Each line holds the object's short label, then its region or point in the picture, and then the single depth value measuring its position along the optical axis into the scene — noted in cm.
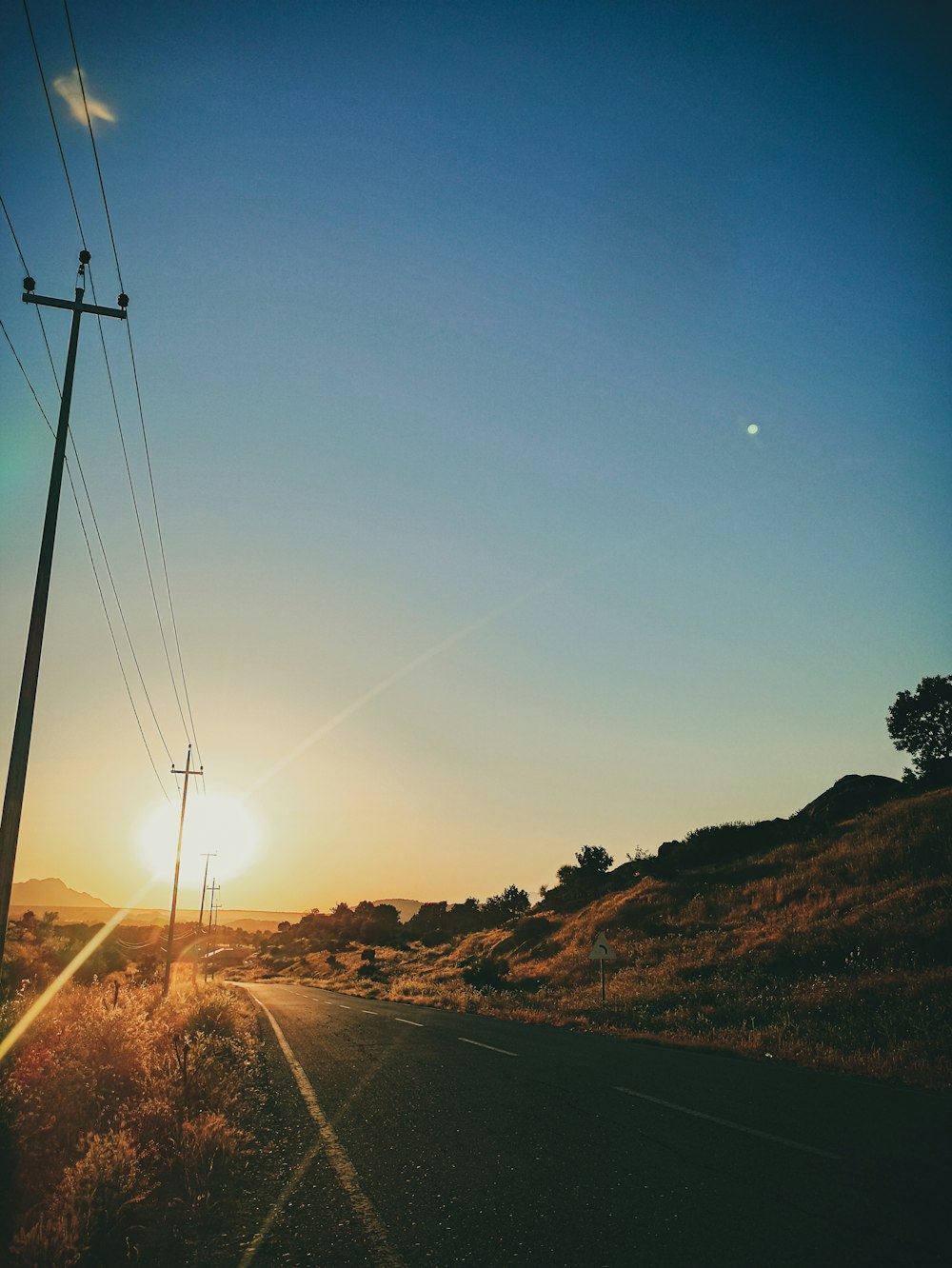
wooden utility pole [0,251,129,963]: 843
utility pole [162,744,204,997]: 3041
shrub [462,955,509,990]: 3512
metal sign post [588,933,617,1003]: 1891
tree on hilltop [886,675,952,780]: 5803
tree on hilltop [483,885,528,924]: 7578
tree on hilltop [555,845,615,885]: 6195
